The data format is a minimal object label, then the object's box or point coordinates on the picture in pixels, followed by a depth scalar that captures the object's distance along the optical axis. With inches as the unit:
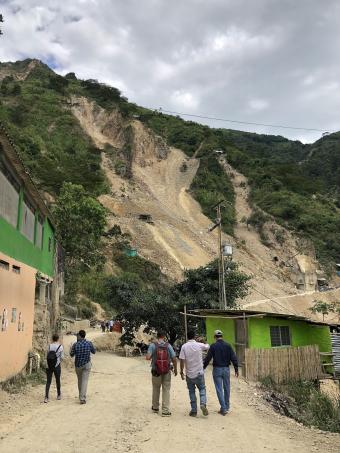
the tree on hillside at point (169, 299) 750.5
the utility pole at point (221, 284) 721.0
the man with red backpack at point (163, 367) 283.9
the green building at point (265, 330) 597.6
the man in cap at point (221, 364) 298.4
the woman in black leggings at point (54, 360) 333.7
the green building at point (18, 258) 360.8
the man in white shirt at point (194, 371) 287.1
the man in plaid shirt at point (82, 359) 314.0
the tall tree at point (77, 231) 1184.2
